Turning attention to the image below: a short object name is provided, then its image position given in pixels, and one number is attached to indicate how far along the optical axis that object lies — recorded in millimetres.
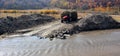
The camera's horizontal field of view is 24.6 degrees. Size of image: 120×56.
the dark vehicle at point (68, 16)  27152
